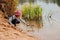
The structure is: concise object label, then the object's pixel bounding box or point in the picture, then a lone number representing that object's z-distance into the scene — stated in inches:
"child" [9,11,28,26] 347.6
